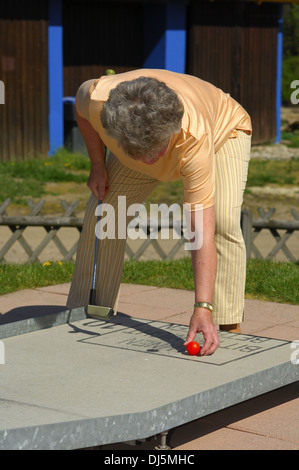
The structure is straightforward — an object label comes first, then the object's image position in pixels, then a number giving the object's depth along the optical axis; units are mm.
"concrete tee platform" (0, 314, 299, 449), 2658
